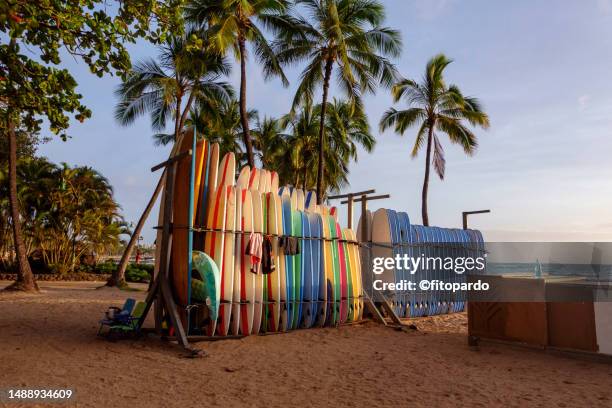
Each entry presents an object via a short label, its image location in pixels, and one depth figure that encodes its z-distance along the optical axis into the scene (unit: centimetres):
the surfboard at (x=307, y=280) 768
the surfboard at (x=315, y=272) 775
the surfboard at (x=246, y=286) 679
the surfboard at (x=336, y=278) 814
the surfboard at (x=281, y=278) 729
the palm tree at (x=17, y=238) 1212
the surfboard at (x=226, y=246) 654
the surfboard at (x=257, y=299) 691
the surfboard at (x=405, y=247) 1030
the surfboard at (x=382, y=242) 1009
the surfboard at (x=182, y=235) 620
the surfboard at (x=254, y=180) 790
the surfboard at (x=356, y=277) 865
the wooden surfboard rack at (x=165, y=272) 617
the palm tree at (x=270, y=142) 2816
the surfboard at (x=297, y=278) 752
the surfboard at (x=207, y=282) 614
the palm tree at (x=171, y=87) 1700
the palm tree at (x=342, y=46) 1584
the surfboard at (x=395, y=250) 1009
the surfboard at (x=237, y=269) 666
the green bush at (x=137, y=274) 2073
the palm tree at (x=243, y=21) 1395
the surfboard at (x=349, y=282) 847
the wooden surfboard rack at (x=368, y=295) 888
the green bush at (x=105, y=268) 2211
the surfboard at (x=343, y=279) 834
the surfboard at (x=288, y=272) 739
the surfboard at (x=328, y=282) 800
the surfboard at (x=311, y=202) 884
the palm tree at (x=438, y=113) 1894
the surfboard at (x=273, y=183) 823
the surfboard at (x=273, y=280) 715
